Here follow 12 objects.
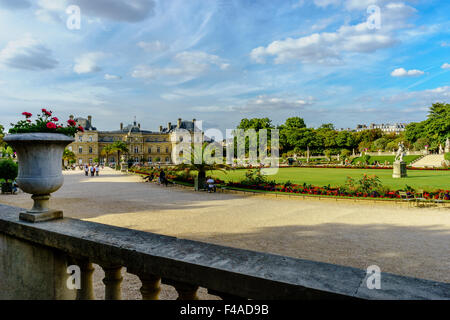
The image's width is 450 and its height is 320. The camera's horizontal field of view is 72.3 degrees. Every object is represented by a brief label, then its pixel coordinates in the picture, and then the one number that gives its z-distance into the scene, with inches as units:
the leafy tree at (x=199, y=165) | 775.7
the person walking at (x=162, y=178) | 858.1
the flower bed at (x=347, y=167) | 1383.4
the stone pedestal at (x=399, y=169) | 935.6
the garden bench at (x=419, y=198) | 479.5
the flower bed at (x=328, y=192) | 504.7
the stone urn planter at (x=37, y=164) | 108.0
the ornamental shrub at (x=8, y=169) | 647.8
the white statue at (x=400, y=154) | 948.0
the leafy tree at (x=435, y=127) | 2250.2
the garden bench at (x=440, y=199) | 476.9
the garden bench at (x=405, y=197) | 486.7
